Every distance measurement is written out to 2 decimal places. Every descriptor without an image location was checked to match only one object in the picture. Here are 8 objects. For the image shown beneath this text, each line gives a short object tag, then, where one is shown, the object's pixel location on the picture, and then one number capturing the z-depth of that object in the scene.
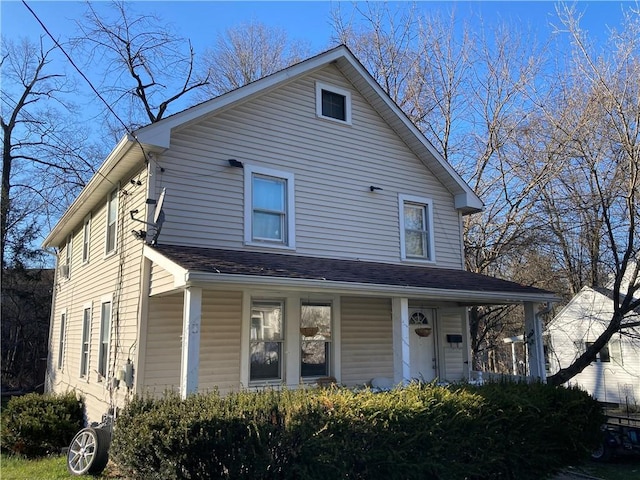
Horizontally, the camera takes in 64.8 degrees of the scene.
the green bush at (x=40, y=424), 10.49
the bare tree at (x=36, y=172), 22.97
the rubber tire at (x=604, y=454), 11.53
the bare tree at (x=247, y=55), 24.30
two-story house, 8.41
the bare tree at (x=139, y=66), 18.56
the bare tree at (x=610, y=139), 12.84
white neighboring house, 20.62
